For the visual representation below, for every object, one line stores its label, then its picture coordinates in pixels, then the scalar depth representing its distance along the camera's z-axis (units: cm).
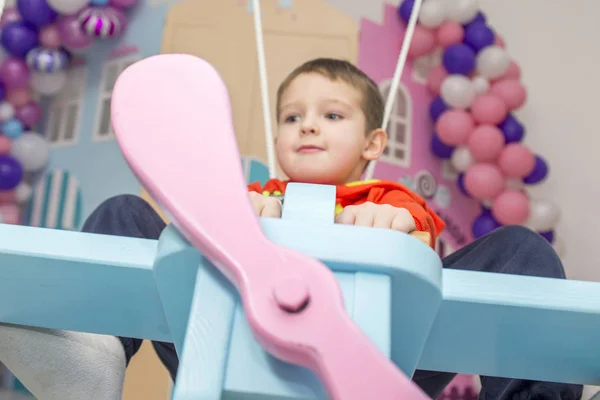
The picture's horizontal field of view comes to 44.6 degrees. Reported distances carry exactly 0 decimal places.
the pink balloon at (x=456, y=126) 146
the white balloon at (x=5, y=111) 146
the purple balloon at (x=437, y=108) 153
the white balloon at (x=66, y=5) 146
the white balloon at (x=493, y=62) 148
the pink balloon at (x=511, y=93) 146
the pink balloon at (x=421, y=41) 155
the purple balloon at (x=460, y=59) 149
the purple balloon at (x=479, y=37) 152
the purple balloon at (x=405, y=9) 159
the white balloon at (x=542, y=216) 141
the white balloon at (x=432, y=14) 153
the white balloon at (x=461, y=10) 153
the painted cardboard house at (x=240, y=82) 150
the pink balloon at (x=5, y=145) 144
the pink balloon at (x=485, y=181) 142
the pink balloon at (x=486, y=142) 142
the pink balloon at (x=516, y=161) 141
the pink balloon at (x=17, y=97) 150
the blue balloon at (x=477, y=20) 156
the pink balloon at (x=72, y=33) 148
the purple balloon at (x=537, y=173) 146
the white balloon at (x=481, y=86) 149
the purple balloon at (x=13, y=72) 146
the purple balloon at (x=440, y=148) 153
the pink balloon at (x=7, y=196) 145
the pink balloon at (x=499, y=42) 155
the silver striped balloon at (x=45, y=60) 147
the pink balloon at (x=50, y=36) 150
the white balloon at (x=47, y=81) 153
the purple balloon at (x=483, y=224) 145
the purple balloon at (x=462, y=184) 152
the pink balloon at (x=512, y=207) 138
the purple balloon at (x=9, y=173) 141
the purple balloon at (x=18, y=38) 147
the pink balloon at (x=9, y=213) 144
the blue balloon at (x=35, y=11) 146
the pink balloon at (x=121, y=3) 157
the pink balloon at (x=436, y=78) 156
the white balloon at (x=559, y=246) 146
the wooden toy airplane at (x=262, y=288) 34
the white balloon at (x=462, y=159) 148
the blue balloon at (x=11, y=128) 147
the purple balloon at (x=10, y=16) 148
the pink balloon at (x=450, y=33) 153
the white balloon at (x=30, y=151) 149
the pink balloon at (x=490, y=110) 143
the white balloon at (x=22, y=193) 149
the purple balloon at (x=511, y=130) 146
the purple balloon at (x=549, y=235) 143
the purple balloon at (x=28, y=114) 151
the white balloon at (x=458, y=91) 147
